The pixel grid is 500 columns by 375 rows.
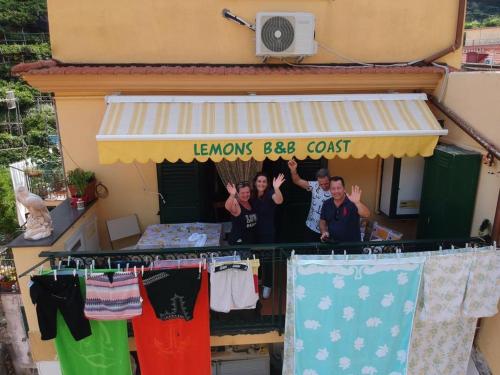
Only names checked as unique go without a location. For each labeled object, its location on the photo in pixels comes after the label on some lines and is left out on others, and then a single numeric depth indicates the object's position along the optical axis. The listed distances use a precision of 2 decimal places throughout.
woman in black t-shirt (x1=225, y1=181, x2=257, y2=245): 6.89
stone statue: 6.18
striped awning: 6.70
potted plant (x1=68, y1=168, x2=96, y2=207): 7.99
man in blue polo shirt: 6.65
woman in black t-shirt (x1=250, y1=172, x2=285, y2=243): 7.01
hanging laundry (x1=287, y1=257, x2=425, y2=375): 6.02
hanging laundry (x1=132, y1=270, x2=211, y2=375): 6.39
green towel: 6.29
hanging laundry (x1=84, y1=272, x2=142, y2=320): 5.89
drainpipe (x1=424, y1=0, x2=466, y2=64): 8.23
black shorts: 5.84
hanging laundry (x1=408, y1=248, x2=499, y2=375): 6.15
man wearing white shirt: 7.48
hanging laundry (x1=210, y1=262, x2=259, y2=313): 6.14
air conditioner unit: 7.53
